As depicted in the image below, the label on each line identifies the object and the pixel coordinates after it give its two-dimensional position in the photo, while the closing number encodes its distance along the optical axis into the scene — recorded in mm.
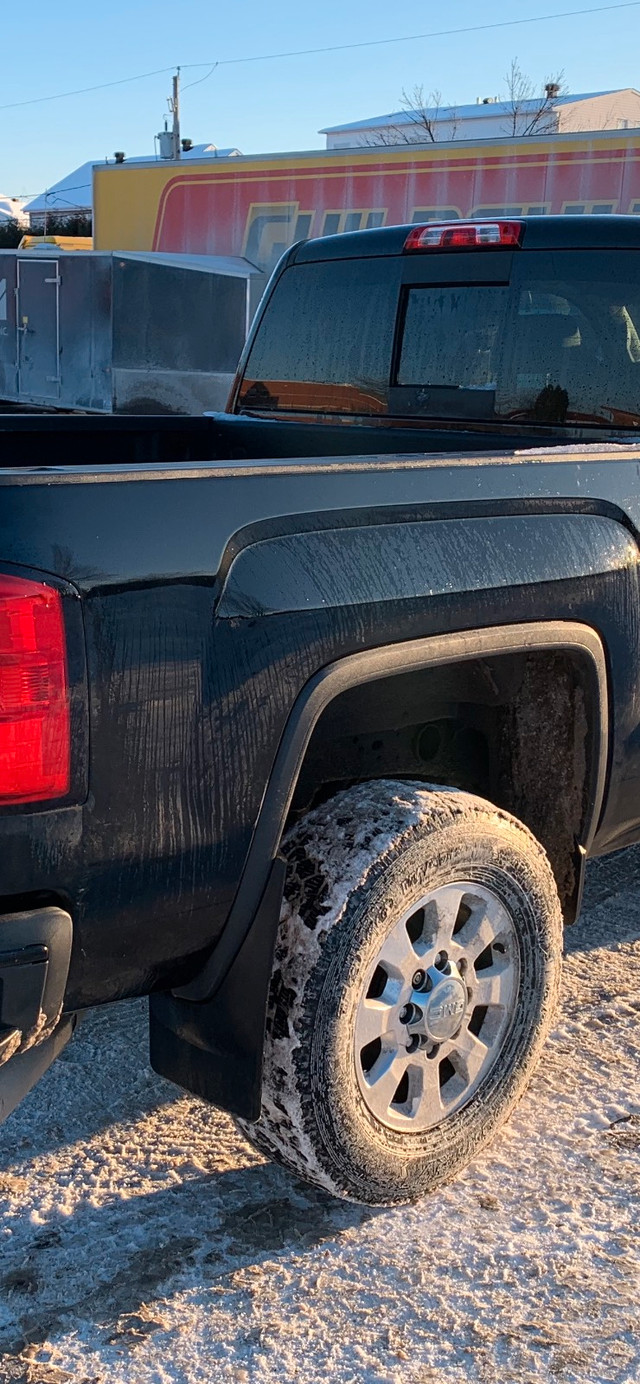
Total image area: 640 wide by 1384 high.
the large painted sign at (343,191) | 18047
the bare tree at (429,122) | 45469
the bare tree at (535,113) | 42331
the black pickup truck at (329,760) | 1951
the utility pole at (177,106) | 57500
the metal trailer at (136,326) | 18234
